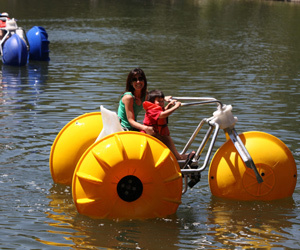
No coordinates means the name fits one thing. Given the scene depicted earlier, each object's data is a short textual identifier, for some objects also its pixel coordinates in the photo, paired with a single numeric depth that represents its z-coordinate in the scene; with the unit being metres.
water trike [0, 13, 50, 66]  28.34
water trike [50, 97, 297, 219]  9.62
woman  10.72
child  10.38
